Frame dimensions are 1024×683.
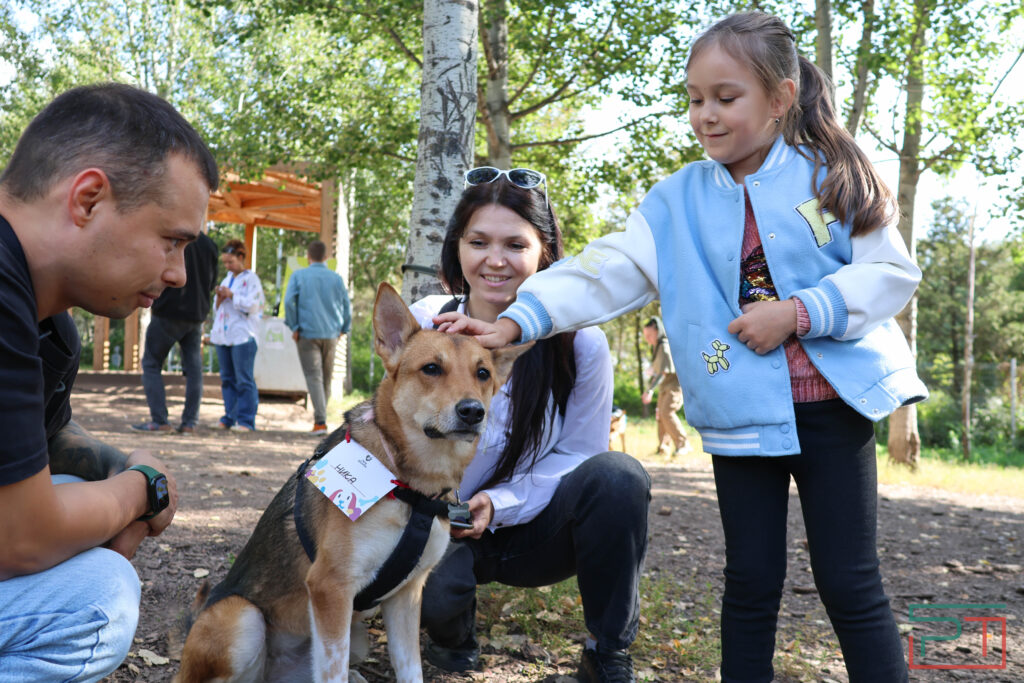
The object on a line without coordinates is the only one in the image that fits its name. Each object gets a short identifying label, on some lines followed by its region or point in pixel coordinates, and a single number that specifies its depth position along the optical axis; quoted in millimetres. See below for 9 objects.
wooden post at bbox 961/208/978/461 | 18614
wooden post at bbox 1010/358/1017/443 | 21406
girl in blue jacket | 2350
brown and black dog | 2498
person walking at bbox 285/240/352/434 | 10656
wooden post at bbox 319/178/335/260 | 15008
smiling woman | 2947
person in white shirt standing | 10211
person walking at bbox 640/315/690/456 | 11703
